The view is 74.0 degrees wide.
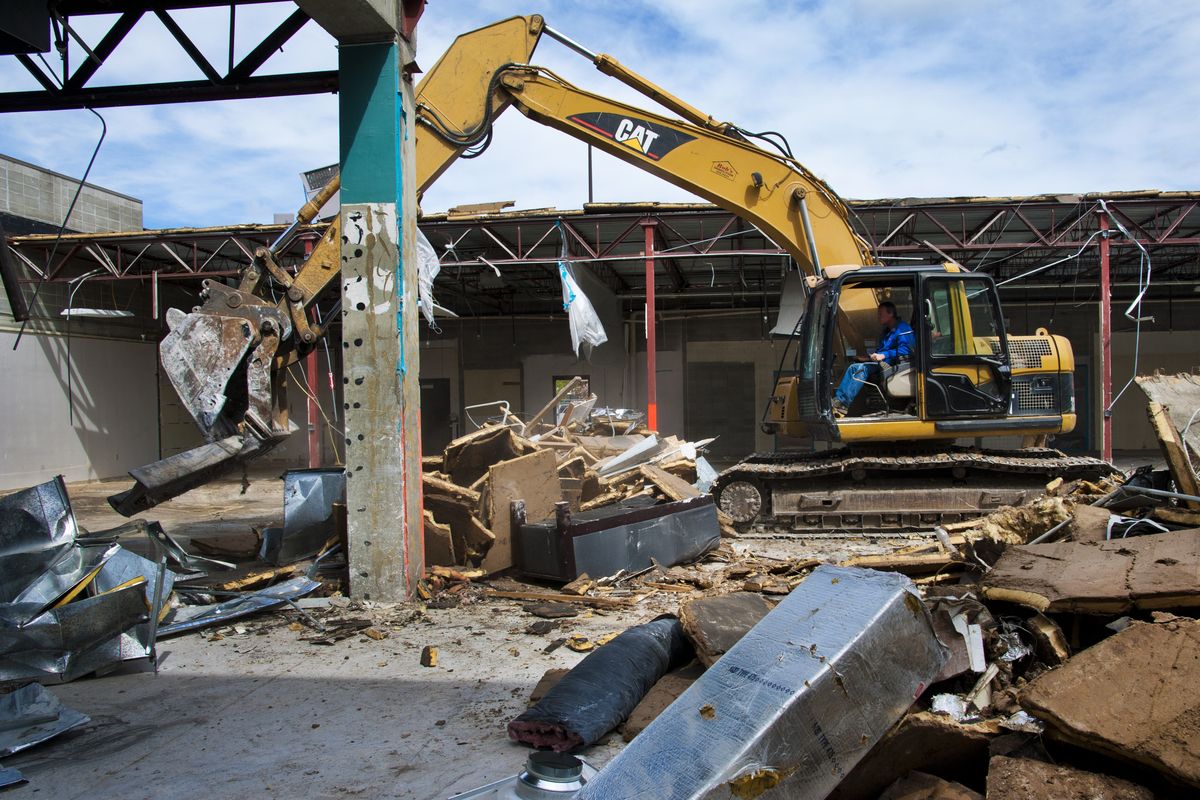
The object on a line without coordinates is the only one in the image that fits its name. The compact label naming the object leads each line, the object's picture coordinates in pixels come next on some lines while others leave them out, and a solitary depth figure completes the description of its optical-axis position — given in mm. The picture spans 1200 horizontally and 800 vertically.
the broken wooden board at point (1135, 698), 2451
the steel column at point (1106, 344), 13008
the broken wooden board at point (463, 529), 6812
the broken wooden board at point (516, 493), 6828
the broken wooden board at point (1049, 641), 3332
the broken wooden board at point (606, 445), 9695
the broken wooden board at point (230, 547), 7938
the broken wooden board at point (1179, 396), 4570
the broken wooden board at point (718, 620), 3840
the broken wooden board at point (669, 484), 7516
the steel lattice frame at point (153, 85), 6367
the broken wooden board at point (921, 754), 2775
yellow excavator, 7500
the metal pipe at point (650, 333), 14391
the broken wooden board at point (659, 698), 3528
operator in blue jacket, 8383
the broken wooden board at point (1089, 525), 4457
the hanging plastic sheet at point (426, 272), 10852
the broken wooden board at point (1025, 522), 4805
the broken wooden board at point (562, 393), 9844
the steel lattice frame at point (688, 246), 14125
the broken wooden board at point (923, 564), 4855
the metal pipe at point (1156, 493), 4242
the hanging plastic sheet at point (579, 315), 14109
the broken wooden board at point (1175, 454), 4465
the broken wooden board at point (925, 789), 2615
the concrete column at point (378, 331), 5902
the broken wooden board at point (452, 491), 6836
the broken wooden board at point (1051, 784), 2469
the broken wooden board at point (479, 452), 7832
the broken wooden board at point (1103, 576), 3309
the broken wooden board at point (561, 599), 5816
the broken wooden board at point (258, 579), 6348
